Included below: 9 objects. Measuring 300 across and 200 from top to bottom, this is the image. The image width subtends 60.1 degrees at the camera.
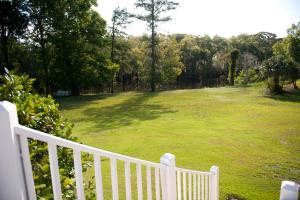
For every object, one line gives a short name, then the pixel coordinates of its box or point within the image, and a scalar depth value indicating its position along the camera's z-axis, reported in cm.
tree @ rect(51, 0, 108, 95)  2184
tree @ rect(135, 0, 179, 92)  2446
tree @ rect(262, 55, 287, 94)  1972
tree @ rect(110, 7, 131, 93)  2589
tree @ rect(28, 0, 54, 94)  2100
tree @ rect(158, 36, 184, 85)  2821
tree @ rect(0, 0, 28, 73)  1998
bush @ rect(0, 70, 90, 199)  199
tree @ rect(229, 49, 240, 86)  2946
